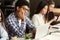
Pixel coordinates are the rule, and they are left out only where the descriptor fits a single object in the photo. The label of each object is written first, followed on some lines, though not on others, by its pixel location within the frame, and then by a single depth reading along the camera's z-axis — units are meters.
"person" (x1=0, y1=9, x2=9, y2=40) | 2.32
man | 2.64
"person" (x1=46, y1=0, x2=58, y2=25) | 3.90
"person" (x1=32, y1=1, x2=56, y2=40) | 3.47
